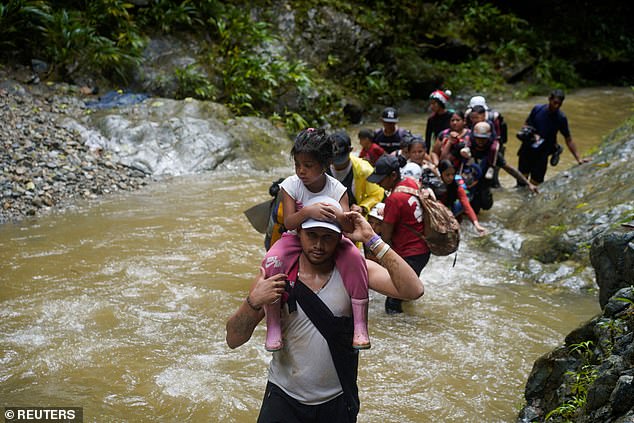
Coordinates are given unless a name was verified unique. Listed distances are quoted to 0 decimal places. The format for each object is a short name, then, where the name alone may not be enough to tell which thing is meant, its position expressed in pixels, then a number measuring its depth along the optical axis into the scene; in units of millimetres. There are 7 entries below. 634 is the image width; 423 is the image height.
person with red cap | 9281
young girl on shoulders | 2838
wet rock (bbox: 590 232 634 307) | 4383
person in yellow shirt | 5457
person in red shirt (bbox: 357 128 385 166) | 7406
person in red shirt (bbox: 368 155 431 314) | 5531
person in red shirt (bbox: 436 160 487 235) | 7770
